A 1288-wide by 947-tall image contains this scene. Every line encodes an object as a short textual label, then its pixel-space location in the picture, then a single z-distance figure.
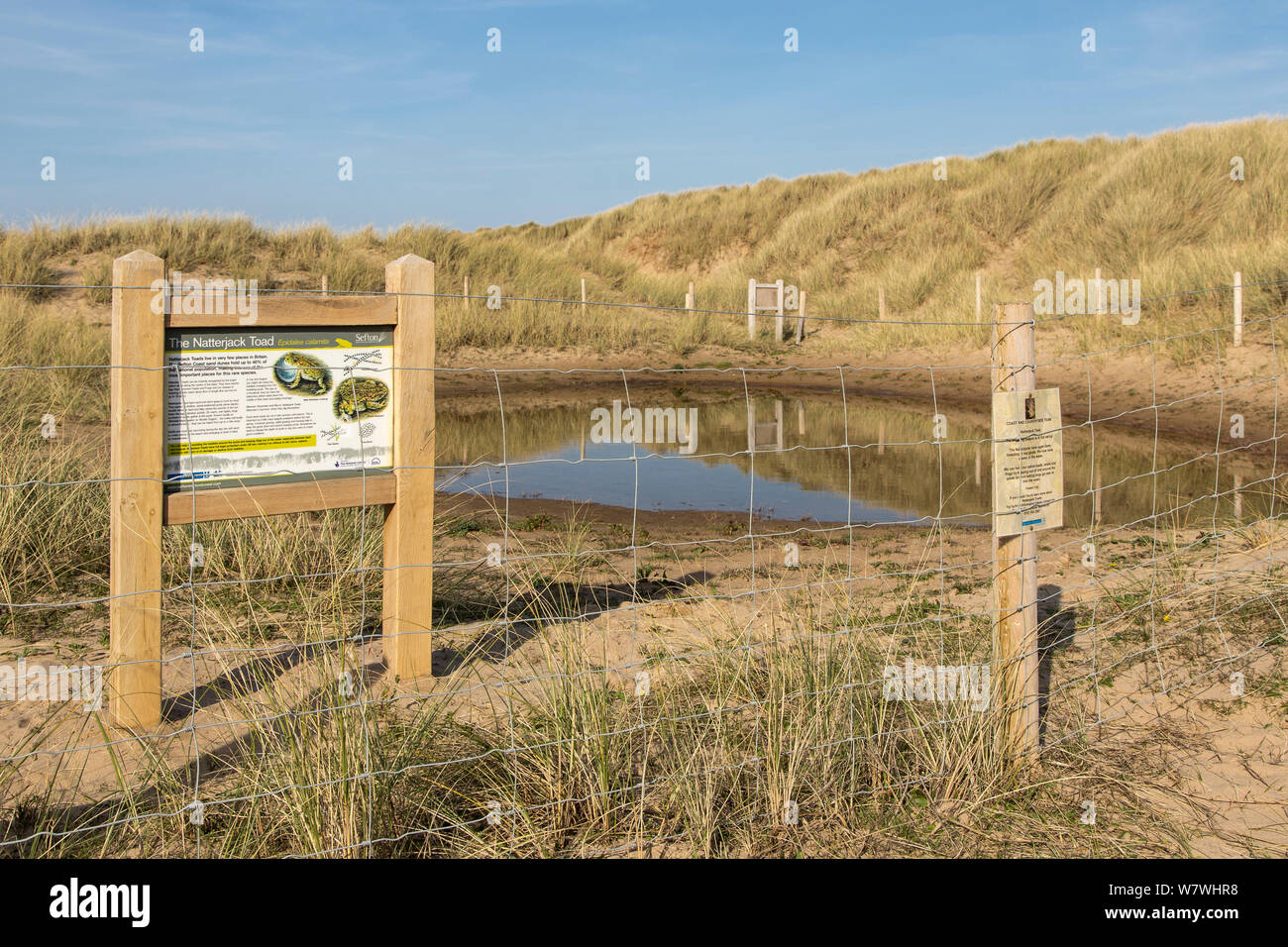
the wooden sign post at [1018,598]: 3.91
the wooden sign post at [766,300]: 23.91
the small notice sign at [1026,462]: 3.90
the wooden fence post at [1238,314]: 15.78
